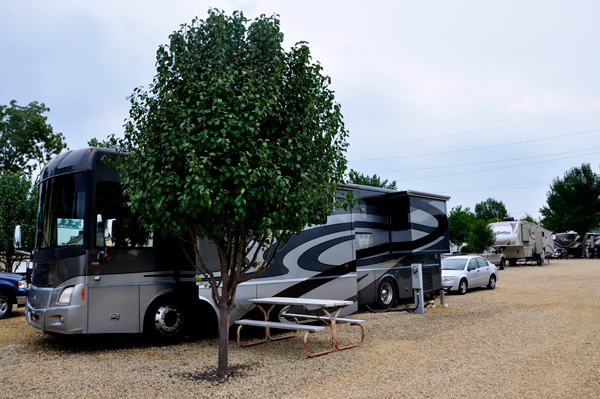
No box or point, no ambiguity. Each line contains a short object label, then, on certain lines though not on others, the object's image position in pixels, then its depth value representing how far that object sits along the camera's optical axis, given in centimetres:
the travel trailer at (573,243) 4716
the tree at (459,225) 6638
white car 1609
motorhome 721
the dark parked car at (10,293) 1146
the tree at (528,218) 9956
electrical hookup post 1146
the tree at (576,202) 5159
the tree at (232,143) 525
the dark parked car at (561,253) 4601
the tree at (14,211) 1988
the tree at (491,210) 8569
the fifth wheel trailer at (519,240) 3194
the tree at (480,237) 3234
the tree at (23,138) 2895
